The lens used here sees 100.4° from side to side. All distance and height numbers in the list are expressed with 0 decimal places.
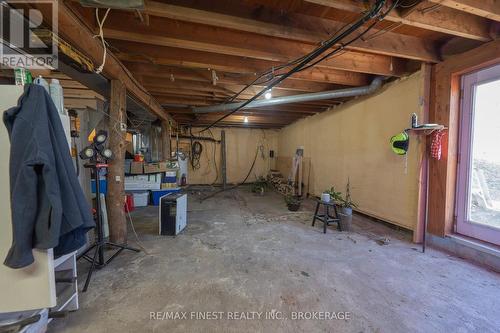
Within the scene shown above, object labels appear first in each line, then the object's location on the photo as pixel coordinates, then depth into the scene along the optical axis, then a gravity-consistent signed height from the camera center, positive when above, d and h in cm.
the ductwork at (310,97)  354 +117
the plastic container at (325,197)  330 -59
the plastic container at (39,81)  135 +48
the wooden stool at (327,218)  320 -93
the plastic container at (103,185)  384 -55
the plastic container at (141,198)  477 -98
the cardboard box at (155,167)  493 -26
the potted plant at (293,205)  441 -97
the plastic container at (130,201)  445 -98
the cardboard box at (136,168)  477 -28
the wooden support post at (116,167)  260 -14
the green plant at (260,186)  648 -91
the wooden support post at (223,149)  764 +33
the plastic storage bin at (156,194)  501 -91
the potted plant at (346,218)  329 -91
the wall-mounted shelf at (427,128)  251 +42
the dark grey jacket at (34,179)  113 -14
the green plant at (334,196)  344 -61
